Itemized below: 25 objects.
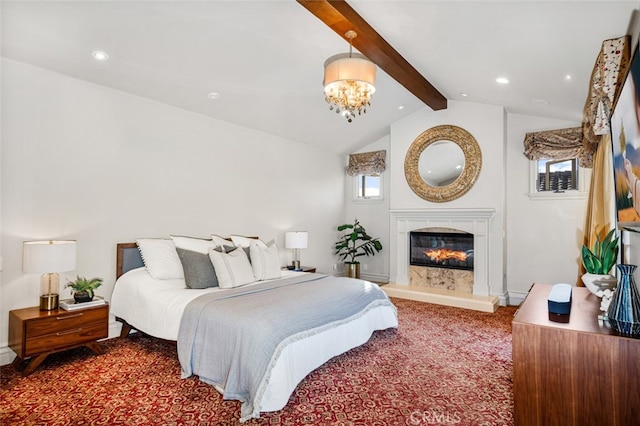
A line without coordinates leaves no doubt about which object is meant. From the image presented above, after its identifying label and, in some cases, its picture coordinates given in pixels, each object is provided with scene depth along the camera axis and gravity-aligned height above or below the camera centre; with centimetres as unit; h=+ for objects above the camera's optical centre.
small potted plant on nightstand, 312 -67
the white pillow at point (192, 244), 379 -30
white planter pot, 226 -41
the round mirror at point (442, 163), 527 +95
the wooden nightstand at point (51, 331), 272 -97
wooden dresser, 160 -76
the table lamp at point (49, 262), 282 -39
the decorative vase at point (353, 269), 645 -94
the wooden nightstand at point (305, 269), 531 -78
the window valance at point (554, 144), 460 +110
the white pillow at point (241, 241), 435 -29
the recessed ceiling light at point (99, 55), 304 +147
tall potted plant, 646 -50
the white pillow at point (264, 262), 382 -50
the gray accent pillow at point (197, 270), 337 -52
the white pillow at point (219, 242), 399 -28
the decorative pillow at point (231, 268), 345 -52
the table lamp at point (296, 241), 532 -34
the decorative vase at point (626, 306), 165 -42
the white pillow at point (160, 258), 354 -44
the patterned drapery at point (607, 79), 225 +100
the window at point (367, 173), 655 +94
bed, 231 -86
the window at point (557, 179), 470 +63
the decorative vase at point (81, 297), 311 -74
